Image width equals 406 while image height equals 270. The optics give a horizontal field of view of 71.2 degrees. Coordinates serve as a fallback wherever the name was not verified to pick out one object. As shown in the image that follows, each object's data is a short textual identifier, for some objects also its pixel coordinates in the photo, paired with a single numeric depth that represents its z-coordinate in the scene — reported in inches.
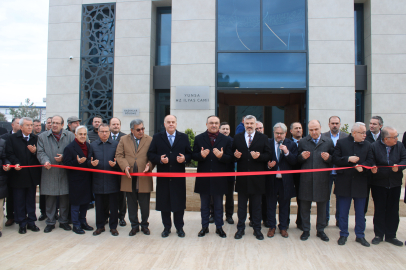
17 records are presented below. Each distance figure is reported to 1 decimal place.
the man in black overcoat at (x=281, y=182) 189.7
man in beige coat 196.1
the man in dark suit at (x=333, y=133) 213.7
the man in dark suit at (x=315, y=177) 186.4
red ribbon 184.6
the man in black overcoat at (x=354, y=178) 177.9
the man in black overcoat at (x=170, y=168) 190.1
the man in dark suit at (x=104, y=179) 197.3
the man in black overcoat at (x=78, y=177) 197.0
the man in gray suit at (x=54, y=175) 200.7
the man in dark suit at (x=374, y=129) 209.8
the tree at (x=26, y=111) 1745.9
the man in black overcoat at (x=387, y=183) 177.5
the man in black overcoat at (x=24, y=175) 199.0
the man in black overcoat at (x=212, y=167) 189.6
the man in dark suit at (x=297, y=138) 202.8
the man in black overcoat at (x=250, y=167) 186.1
